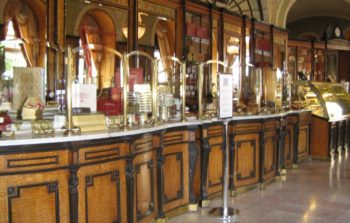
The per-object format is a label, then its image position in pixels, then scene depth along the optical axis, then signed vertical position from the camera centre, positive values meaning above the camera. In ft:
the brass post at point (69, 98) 10.78 +0.02
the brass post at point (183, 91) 15.97 +0.30
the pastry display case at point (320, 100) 29.63 -0.14
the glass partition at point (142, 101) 13.80 -0.06
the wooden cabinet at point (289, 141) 24.54 -2.45
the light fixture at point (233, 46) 29.68 +3.67
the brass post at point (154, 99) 14.06 +0.00
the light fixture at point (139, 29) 21.24 +3.52
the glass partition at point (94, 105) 11.31 -0.16
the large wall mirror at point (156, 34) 21.91 +3.58
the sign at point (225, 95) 15.14 +0.13
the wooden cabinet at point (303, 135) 27.32 -2.41
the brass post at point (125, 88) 12.47 +0.32
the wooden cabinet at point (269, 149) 20.15 -2.47
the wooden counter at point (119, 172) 9.87 -2.08
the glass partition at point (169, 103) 15.46 -0.16
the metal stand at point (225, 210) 15.56 -4.09
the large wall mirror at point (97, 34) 19.15 +3.18
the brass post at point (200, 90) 17.29 +0.33
